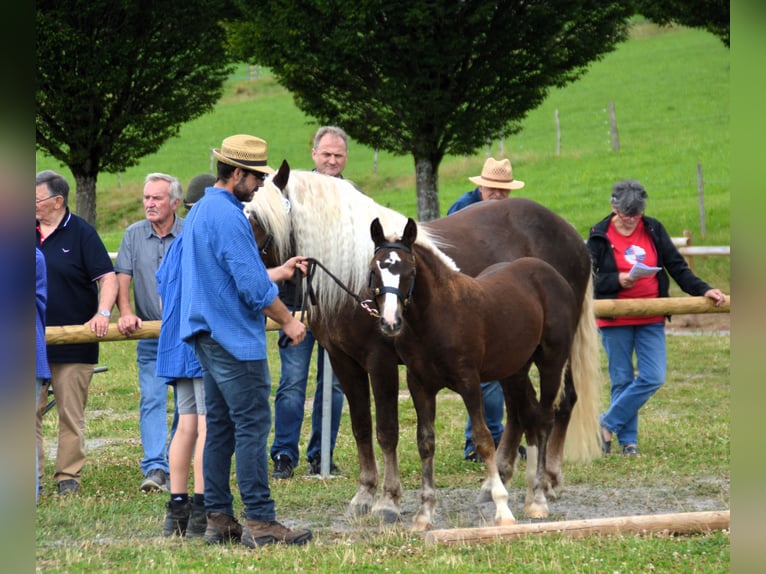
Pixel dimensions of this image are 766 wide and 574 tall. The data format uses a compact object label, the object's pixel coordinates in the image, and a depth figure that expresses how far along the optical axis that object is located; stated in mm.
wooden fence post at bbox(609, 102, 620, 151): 67437
